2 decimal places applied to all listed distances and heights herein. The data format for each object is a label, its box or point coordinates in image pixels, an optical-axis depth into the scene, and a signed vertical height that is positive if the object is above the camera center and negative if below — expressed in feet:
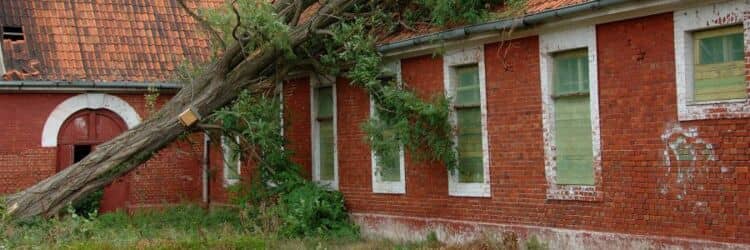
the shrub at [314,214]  52.80 -2.81
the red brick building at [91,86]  66.39 +5.81
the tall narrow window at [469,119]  46.32 +2.00
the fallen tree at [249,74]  50.29 +5.10
